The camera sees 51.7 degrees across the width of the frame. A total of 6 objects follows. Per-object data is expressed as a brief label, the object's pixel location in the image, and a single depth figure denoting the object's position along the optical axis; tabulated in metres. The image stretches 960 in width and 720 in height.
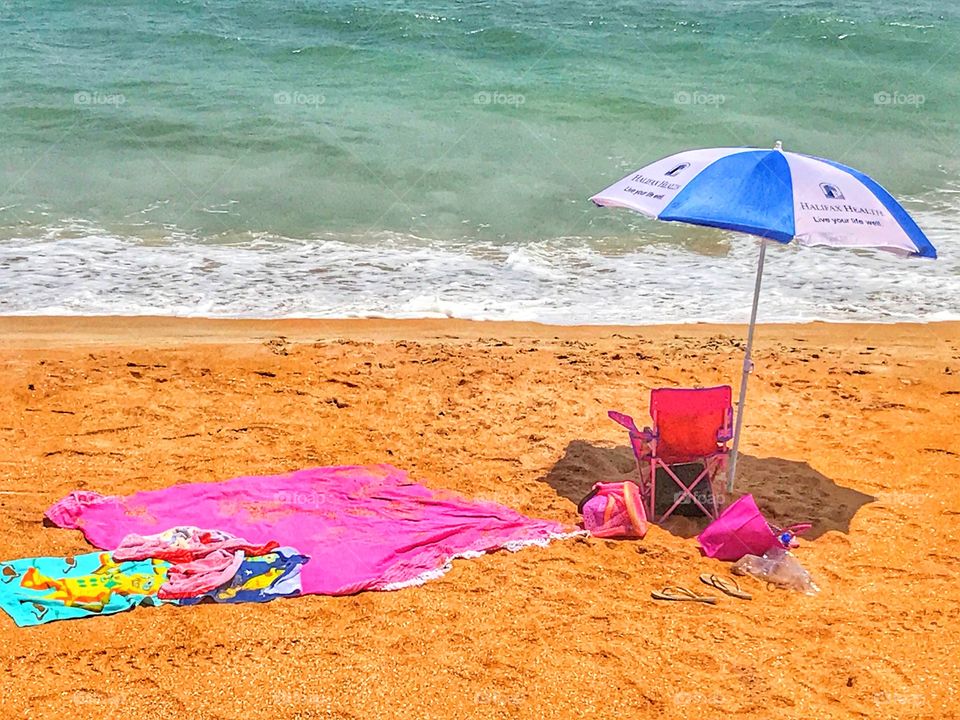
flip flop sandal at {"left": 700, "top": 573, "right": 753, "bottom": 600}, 5.03
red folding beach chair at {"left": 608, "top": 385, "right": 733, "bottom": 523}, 5.82
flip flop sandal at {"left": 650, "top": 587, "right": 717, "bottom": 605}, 4.97
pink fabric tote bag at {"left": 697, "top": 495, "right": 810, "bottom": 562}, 5.33
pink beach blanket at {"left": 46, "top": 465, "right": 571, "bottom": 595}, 5.20
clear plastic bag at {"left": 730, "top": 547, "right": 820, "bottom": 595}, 5.11
